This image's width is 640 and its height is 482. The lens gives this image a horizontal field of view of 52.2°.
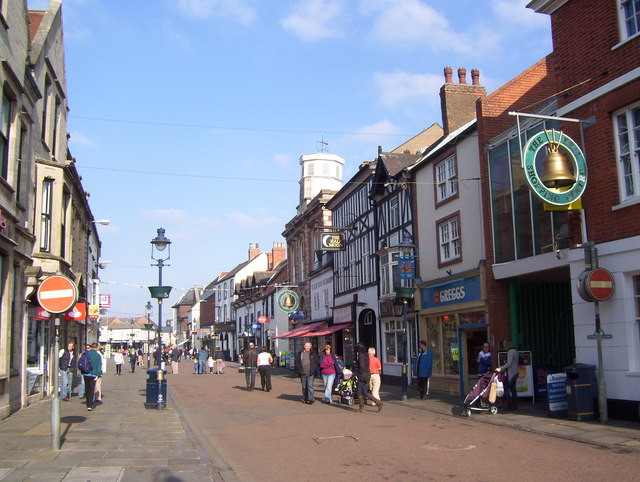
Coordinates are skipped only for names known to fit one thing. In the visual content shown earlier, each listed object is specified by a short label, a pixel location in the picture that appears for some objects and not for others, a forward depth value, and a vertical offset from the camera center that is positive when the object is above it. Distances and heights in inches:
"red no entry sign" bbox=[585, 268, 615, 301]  512.7 +33.0
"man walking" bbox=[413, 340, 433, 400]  764.0 -39.0
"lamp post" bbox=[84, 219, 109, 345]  1178.6 +190.4
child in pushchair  743.7 -63.6
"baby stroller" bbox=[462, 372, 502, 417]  582.6 -59.0
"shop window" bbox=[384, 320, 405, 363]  1061.8 -14.8
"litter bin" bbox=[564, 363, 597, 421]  526.0 -51.3
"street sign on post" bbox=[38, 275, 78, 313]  386.0 +28.1
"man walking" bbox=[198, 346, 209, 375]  1644.9 -61.3
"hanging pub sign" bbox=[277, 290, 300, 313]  1640.0 +84.4
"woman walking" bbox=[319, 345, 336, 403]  770.8 -42.2
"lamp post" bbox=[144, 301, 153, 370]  1759.0 +86.4
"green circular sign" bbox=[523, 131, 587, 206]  518.6 +126.5
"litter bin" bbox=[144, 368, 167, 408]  704.4 -54.9
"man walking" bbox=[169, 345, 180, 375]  1587.4 -56.9
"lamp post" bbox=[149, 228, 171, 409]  739.4 +59.7
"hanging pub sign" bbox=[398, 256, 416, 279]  955.3 +94.0
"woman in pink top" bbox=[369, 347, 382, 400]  684.7 -43.1
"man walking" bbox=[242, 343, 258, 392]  1035.3 -45.6
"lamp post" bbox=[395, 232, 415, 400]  933.8 +102.9
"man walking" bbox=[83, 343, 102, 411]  673.6 -36.5
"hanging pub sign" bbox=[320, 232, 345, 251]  1363.2 +191.2
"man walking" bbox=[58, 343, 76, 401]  790.5 -37.1
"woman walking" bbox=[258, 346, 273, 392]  986.1 -45.7
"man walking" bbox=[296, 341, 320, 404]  768.9 -43.0
